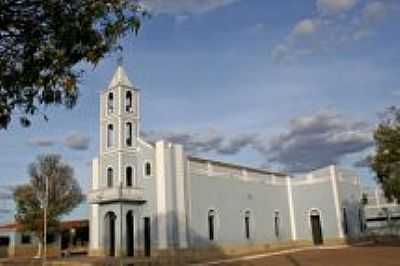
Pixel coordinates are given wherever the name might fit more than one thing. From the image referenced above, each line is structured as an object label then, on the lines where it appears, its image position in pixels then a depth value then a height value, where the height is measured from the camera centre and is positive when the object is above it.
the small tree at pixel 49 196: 47.56 +3.37
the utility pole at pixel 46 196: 45.72 +3.19
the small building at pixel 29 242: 52.81 -1.19
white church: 34.44 +1.96
